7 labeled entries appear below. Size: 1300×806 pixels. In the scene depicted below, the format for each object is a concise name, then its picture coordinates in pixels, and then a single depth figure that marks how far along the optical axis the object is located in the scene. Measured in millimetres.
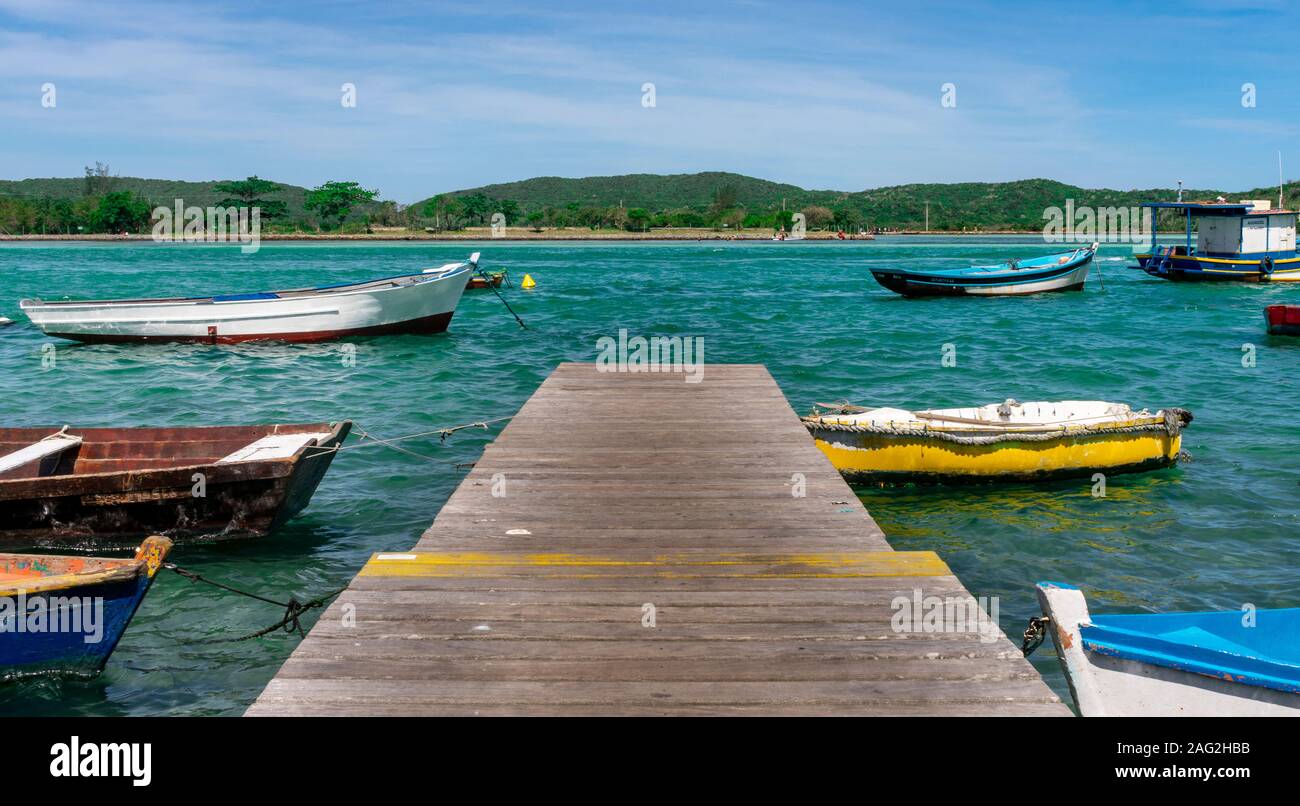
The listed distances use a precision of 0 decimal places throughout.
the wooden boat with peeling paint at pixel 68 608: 6645
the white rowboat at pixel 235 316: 28531
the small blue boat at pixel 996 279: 46406
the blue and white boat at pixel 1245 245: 47344
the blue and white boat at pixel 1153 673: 5363
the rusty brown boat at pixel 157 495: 9703
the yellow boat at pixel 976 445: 12727
